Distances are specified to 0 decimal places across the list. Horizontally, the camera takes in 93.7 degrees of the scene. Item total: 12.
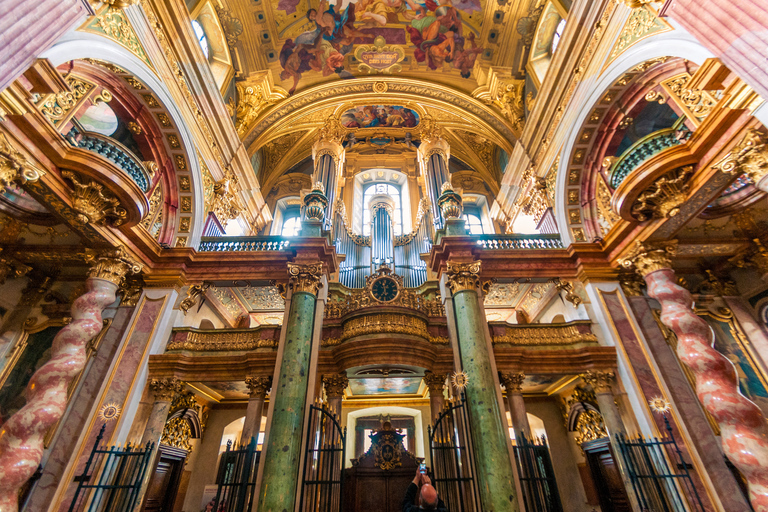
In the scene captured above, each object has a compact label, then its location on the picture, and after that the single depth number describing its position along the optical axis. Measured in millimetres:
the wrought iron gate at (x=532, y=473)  5550
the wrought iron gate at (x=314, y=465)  6051
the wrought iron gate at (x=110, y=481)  6022
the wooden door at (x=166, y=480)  8234
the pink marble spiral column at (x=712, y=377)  5191
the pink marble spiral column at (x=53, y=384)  5270
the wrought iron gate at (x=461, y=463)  6105
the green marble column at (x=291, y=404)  5949
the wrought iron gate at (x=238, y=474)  5043
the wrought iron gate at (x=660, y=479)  5883
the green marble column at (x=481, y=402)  6012
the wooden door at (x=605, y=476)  7981
